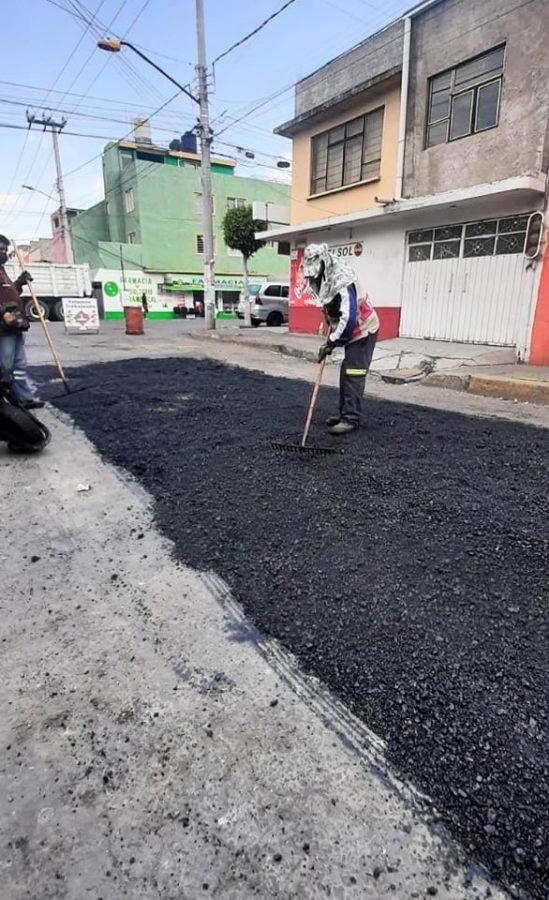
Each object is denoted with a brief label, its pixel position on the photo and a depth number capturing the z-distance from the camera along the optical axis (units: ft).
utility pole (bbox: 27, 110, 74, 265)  92.76
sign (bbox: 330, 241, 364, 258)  42.78
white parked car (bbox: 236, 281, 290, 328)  71.67
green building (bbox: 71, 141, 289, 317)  107.45
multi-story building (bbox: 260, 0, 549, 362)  28.91
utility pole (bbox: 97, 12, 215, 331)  46.48
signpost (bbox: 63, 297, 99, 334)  54.95
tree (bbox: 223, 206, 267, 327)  65.36
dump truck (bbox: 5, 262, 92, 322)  79.25
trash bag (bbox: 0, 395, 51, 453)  13.15
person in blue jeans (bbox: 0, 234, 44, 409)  16.37
